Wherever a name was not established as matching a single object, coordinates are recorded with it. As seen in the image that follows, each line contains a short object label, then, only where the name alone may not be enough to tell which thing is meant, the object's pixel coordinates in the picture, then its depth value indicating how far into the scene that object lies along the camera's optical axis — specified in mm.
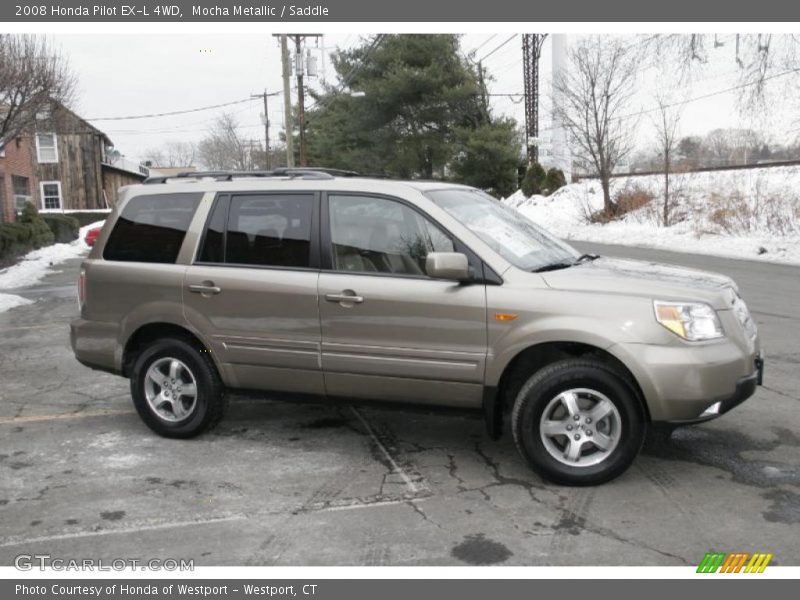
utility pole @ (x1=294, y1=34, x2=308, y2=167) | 39094
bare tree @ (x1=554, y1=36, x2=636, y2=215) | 29250
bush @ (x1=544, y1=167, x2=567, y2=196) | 38281
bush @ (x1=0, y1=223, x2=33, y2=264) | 20328
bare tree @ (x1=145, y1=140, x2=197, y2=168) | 107188
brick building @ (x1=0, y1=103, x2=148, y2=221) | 44100
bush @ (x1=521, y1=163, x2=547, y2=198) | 39031
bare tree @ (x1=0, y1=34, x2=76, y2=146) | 16125
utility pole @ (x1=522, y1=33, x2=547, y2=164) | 43000
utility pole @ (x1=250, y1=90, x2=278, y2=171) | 59609
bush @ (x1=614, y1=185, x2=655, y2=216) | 29625
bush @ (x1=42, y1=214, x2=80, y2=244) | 28219
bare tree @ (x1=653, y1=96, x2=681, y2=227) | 26172
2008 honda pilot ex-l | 4254
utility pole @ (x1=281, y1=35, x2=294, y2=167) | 36875
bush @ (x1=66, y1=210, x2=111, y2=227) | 39712
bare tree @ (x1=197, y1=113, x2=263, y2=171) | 82500
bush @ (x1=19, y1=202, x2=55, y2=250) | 24453
